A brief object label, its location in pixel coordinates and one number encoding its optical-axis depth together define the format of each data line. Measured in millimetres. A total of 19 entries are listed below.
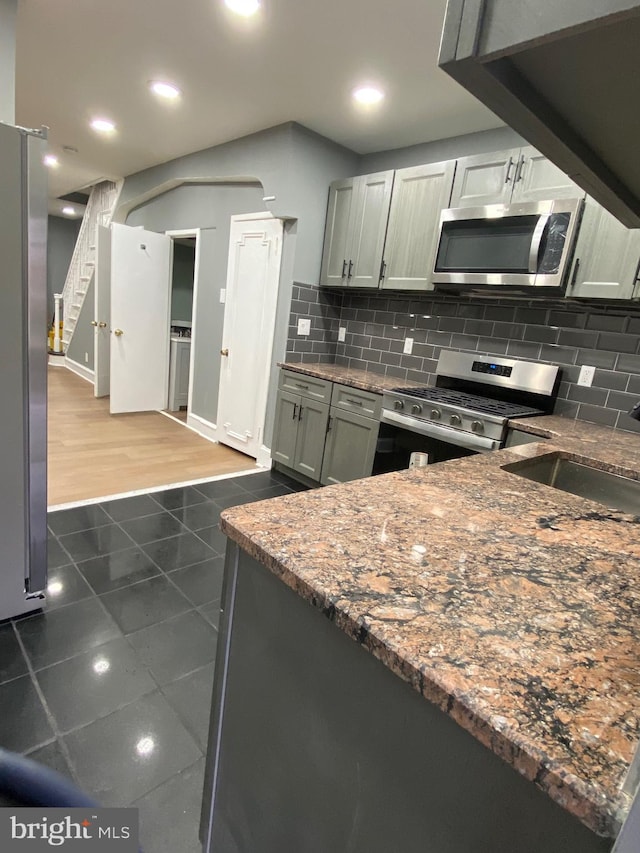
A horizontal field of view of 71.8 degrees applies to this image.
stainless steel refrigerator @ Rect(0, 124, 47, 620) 1443
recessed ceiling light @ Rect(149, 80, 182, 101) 2904
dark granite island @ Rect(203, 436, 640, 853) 457
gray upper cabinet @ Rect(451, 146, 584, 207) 2276
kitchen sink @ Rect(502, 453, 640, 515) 1625
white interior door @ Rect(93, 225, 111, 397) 4980
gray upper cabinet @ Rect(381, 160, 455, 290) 2760
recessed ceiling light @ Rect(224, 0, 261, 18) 2010
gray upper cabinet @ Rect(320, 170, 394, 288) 3096
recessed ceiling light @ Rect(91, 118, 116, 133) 3708
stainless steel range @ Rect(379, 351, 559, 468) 2340
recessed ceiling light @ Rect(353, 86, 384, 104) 2611
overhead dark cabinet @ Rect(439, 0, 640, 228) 367
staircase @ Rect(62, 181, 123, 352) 6039
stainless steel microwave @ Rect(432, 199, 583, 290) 2213
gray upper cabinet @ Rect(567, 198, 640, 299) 2045
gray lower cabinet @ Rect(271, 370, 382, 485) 2930
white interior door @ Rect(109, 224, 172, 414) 4660
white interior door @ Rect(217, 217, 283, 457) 3664
